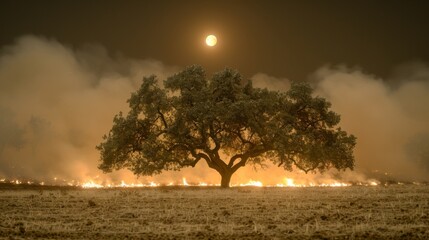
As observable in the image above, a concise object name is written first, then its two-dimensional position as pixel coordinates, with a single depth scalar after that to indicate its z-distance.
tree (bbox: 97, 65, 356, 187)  51.28
